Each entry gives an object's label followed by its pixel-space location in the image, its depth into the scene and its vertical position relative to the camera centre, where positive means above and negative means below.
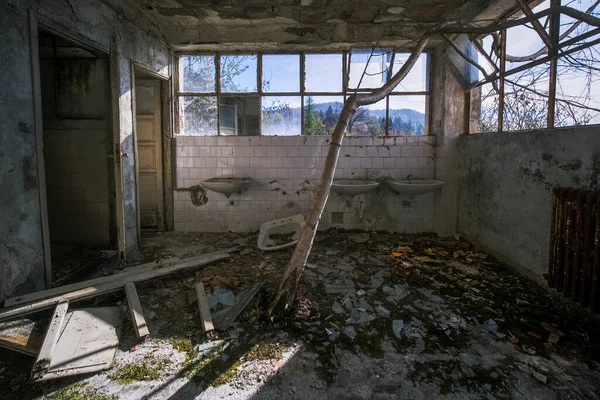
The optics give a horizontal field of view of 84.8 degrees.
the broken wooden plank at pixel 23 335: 2.11 -1.14
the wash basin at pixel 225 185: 4.40 -0.23
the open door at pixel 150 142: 4.78 +0.37
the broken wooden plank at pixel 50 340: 1.89 -1.10
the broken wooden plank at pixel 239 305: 2.44 -1.11
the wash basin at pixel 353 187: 4.25 -0.25
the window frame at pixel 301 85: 4.77 +1.21
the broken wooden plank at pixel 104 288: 2.37 -1.02
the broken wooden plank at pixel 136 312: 2.30 -1.09
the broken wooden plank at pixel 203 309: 2.34 -1.09
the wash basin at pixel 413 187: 4.21 -0.24
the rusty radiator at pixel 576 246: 2.20 -0.54
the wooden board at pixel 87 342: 1.96 -1.16
